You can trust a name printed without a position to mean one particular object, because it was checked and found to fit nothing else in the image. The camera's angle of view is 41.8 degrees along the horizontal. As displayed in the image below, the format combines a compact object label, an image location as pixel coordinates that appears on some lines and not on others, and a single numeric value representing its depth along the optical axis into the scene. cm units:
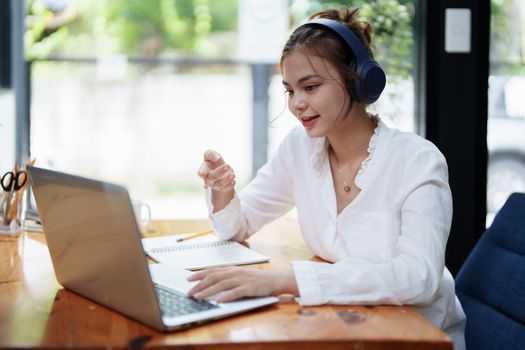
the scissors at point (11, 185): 175
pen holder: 176
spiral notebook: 143
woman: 116
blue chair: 145
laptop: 100
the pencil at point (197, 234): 167
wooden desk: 95
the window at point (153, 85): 258
